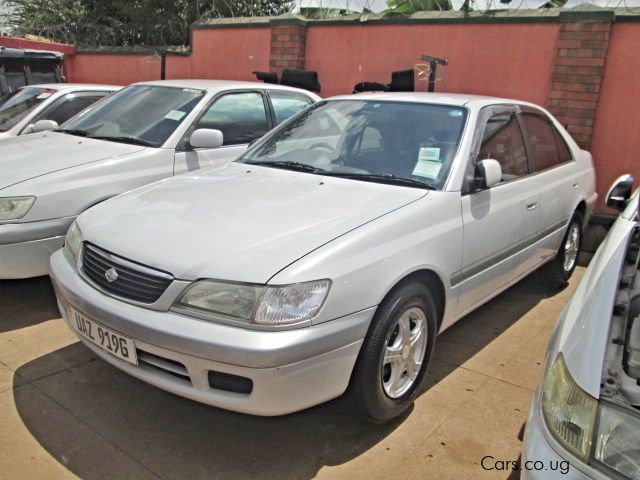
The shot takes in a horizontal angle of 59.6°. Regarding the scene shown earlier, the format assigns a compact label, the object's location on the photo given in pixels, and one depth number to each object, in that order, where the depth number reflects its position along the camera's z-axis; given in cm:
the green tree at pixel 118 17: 1723
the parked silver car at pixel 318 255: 224
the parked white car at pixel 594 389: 160
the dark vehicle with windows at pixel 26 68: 889
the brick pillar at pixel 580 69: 584
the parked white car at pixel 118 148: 363
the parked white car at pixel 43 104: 655
